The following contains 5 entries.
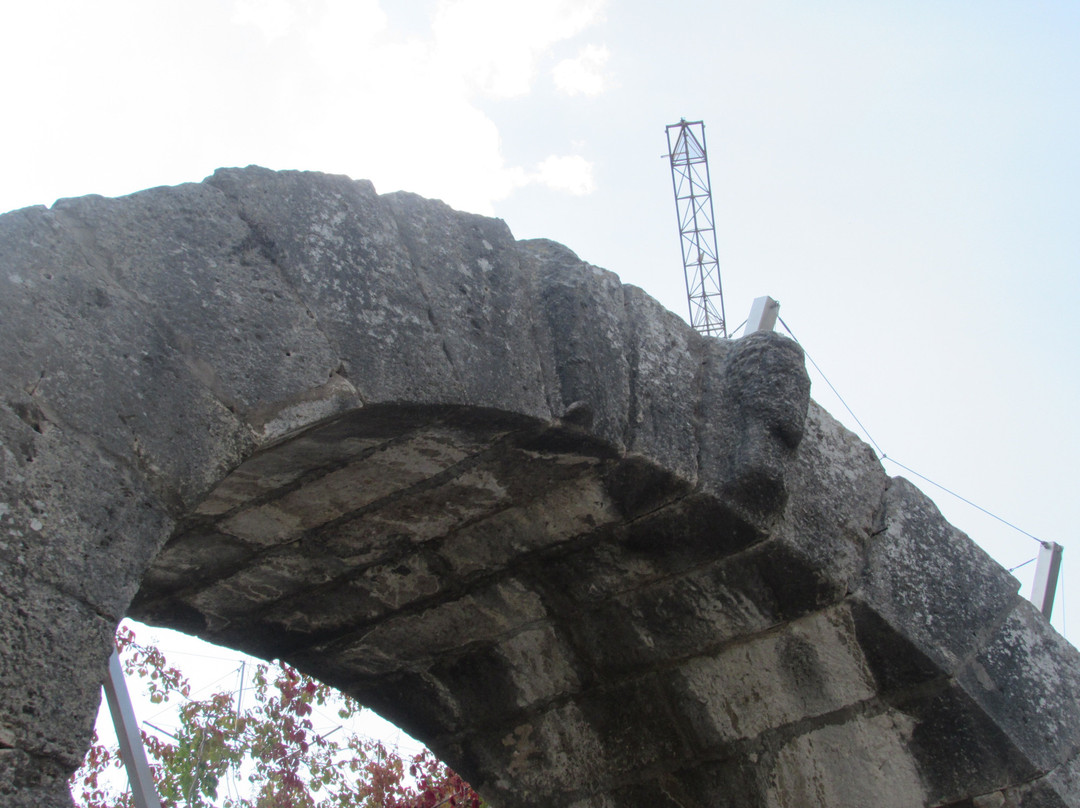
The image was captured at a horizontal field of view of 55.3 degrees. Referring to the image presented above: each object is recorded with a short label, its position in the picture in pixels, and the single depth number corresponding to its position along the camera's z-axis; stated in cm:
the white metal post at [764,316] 316
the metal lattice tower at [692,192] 1355
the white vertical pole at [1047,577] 336
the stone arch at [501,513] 174
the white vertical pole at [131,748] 244
